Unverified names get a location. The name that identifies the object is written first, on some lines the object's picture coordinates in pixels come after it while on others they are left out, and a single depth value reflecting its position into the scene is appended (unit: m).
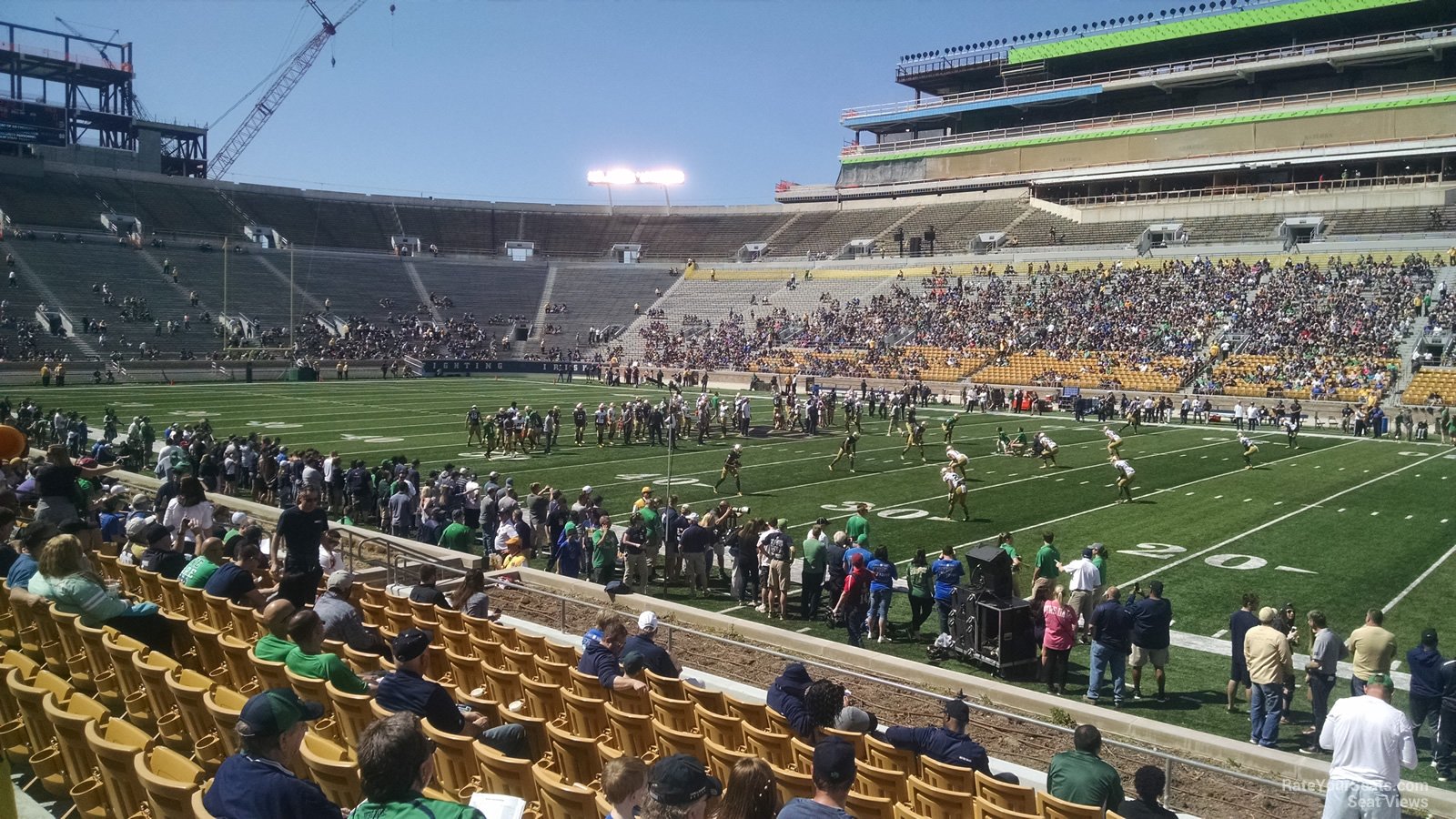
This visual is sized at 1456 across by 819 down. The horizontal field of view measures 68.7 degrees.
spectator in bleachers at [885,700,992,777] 5.95
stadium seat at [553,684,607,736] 6.32
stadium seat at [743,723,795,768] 5.97
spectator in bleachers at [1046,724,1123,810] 5.40
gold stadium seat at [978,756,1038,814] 5.29
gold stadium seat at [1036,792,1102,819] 5.10
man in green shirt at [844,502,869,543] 13.84
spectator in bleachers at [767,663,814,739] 6.25
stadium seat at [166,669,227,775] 5.47
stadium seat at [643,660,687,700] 6.78
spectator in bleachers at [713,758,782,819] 3.63
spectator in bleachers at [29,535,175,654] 6.78
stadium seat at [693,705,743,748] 6.26
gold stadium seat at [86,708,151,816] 4.43
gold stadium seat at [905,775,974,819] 5.29
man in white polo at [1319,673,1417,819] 5.89
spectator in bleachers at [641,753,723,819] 3.56
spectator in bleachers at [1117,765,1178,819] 5.28
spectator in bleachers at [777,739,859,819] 4.12
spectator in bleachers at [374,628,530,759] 5.48
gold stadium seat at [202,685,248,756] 5.11
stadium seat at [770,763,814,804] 5.20
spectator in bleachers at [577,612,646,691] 6.90
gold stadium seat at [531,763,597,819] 4.48
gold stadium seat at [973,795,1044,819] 4.94
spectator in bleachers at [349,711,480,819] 3.46
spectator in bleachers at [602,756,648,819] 3.84
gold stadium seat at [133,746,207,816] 3.94
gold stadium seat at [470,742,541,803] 4.77
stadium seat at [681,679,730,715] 6.64
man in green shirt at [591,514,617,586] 13.76
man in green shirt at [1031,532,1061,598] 12.55
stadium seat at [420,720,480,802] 5.12
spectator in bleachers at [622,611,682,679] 7.20
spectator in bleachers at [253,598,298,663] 6.11
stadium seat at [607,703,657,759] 6.09
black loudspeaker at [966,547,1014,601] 11.18
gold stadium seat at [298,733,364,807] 4.63
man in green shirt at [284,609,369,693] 5.84
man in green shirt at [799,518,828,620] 12.83
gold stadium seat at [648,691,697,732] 6.46
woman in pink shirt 10.35
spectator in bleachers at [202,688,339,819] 3.78
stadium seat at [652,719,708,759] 5.77
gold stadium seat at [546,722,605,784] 5.47
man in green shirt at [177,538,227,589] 8.30
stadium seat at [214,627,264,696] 6.47
